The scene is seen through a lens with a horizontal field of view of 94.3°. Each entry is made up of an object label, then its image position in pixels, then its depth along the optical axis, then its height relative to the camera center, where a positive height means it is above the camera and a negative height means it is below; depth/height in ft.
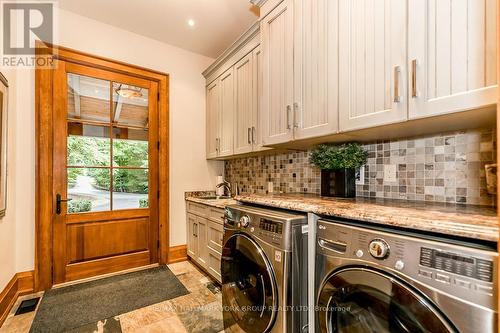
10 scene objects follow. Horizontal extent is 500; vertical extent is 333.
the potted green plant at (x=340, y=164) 5.23 +0.05
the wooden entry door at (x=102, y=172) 7.95 -0.19
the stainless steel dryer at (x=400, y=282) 2.12 -1.27
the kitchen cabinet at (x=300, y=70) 4.75 +2.22
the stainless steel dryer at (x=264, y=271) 3.88 -1.97
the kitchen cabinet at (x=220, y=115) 8.95 +2.14
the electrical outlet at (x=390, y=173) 4.99 -0.15
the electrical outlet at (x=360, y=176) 5.60 -0.24
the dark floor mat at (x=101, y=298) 5.94 -3.97
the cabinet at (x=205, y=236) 7.44 -2.52
